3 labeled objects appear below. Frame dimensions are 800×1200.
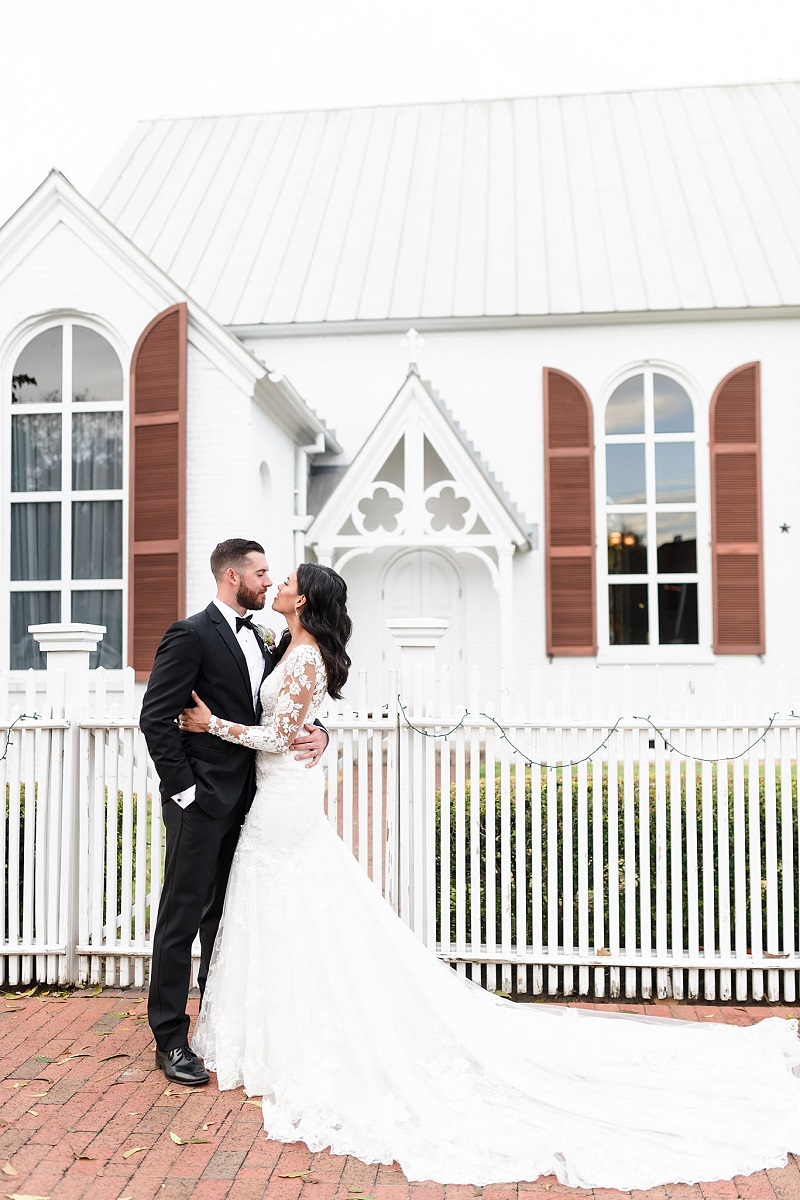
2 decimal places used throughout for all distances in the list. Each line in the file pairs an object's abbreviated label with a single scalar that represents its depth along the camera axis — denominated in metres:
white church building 10.79
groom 4.35
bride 3.61
